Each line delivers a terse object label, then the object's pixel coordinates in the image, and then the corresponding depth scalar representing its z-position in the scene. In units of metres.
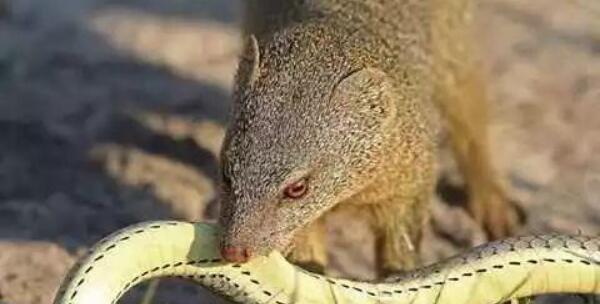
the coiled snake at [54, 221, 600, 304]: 2.68
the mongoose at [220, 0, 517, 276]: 2.84
